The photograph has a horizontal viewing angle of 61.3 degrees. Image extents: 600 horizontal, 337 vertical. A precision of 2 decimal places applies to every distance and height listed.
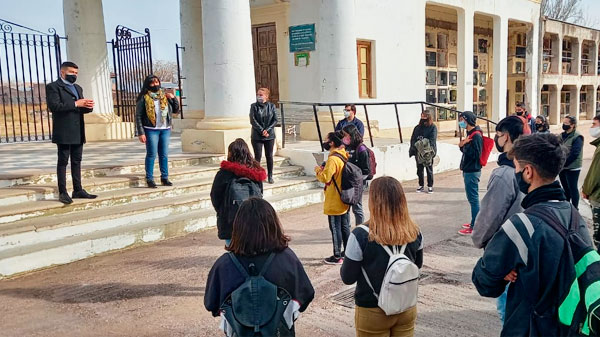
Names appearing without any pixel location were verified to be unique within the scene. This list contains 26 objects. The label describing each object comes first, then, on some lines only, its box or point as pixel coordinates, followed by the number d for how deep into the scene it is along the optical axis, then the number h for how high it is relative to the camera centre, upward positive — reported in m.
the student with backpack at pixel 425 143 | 9.29 -0.70
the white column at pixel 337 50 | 10.89 +1.26
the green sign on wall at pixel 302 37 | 13.25 +1.89
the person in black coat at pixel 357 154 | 5.57 -0.54
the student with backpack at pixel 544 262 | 1.99 -0.64
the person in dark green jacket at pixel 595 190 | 4.92 -0.91
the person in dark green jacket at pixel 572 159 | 7.27 -0.86
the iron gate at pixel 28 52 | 10.96 +1.51
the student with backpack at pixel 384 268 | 2.65 -0.86
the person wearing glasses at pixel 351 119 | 8.85 -0.20
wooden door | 14.55 +1.55
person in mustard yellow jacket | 5.27 -0.95
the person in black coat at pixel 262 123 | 8.16 -0.20
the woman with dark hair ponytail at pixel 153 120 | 7.14 -0.08
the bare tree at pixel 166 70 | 52.53 +4.97
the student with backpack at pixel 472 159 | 6.52 -0.72
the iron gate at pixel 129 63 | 13.32 +1.38
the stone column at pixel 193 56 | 13.31 +1.51
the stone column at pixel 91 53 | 11.12 +1.41
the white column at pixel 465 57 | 16.88 +1.55
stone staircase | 5.51 -1.22
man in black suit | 6.13 +0.00
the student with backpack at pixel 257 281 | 2.27 -0.78
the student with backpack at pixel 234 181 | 4.28 -0.59
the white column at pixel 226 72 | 8.88 +0.71
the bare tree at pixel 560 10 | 40.16 +7.19
